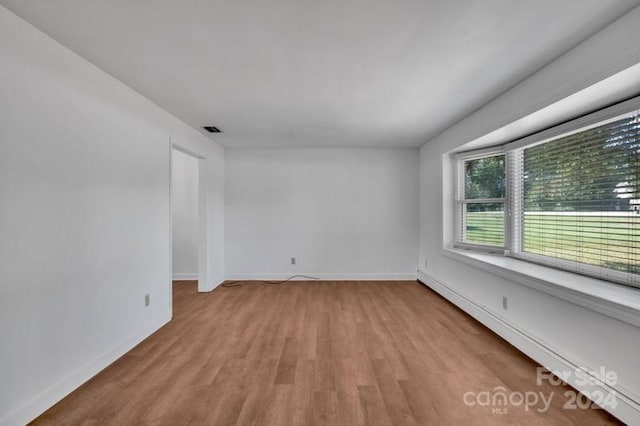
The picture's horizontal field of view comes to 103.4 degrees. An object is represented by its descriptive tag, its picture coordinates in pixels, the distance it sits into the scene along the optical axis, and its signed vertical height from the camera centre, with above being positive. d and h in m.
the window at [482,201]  3.18 +0.14
